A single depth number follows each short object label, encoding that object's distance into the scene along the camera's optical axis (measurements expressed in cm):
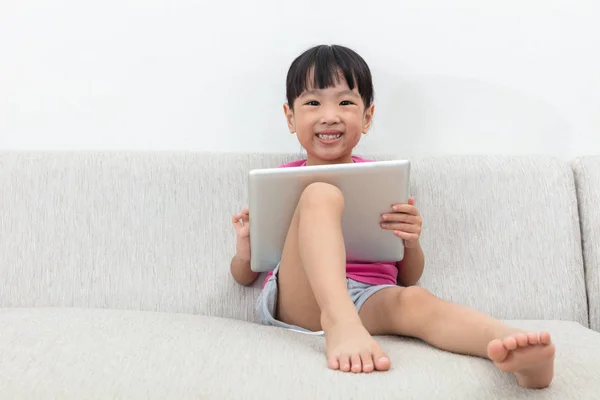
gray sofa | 151
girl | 100
